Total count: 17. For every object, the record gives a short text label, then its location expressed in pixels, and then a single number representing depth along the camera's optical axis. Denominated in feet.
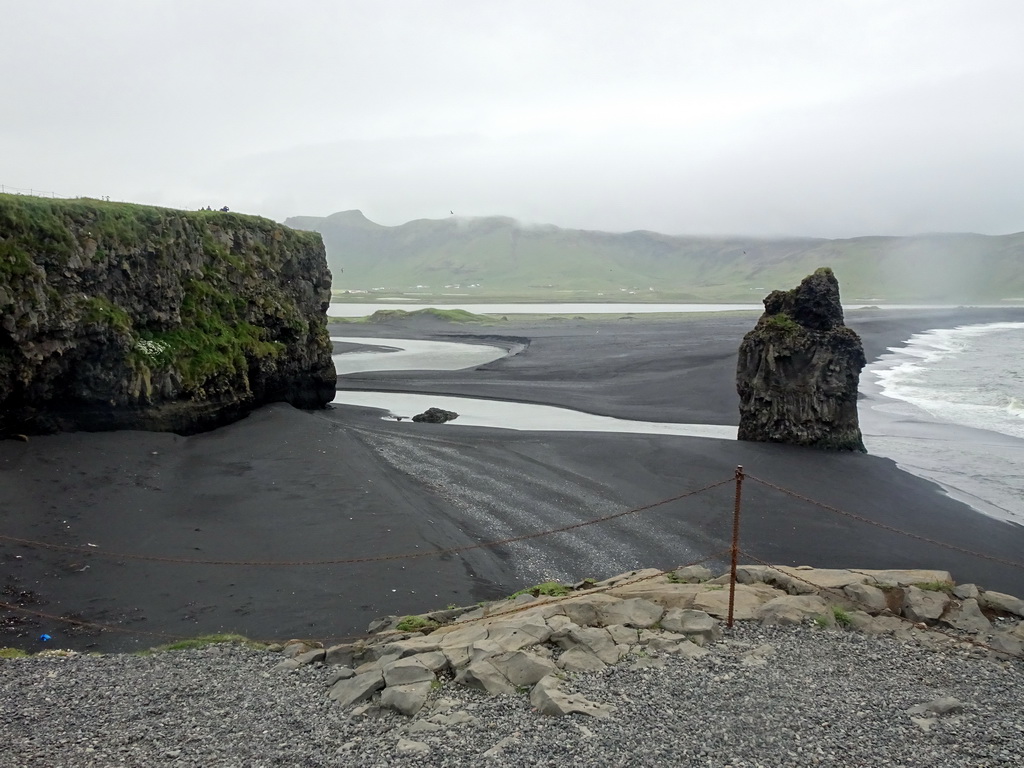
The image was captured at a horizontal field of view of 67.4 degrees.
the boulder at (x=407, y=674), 31.17
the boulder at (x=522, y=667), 31.17
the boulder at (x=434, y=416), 117.08
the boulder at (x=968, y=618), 39.78
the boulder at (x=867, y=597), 41.19
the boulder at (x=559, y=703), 28.78
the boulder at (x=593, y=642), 33.68
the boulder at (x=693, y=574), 46.14
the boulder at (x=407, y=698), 29.43
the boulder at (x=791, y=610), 38.34
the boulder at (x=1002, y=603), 42.65
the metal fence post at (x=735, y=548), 37.50
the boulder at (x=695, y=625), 35.96
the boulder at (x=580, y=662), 32.40
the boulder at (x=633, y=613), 37.22
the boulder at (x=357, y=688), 30.96
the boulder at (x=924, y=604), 40.73
